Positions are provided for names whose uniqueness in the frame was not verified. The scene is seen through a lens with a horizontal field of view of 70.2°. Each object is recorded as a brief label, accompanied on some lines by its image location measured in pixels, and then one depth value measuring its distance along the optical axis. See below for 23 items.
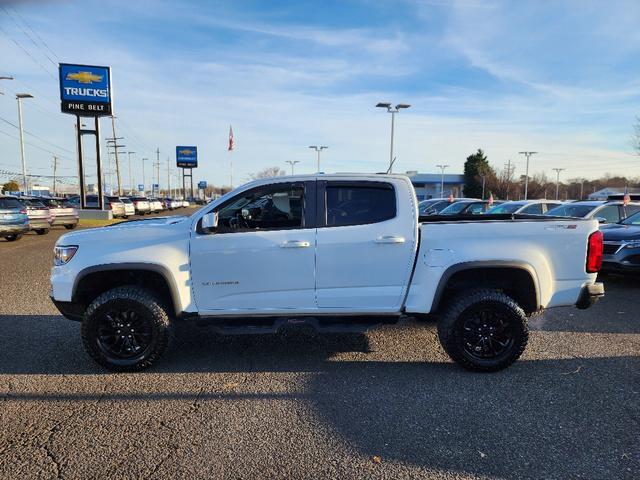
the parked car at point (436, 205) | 21.49
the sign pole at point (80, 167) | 29.44
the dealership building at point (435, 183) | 87.38
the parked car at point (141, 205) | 40.19
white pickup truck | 4.28
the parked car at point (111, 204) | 31.10
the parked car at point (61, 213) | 19.68
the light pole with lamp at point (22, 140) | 36.52
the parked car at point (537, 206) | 13.40
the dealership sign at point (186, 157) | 73.62
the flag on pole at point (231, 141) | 56.29
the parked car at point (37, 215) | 17.02
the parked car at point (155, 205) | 45.01
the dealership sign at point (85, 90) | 28.42
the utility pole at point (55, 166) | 109.21
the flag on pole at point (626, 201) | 10.27
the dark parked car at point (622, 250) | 7.97
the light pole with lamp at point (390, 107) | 28.23
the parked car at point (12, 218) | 14.44
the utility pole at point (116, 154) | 53.88
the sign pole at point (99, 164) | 30.03
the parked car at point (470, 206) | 17.47
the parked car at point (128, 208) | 34.38
